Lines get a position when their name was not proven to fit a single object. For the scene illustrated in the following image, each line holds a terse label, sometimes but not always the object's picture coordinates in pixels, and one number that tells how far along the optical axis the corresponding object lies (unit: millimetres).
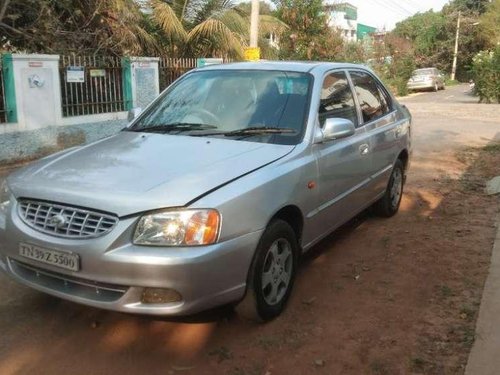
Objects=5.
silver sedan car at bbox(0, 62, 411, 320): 3076
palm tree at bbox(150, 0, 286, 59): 15867
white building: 21672
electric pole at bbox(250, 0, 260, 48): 14973
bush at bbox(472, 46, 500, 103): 25266
